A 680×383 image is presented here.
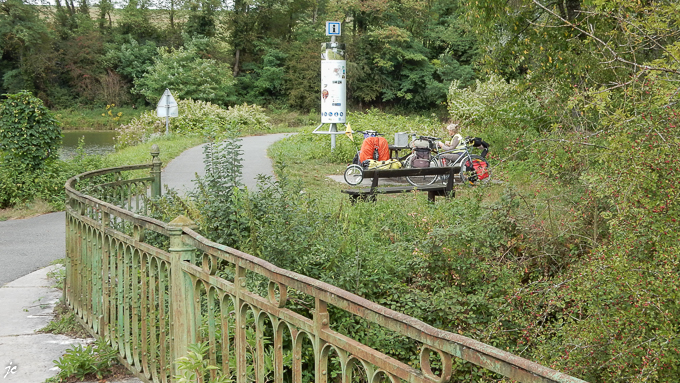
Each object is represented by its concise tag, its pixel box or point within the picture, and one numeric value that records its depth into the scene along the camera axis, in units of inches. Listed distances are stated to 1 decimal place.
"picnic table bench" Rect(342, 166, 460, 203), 357.7
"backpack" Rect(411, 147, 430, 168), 511.2
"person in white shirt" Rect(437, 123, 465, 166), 512.3
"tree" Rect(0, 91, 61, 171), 459.2
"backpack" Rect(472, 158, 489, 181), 496.4
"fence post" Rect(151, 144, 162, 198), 283.2
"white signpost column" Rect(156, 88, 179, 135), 846.5
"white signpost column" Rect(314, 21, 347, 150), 717.9
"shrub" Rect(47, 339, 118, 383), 154.8
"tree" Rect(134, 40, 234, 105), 1562.5
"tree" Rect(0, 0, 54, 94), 1828.2
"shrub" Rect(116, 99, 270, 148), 1022.4
